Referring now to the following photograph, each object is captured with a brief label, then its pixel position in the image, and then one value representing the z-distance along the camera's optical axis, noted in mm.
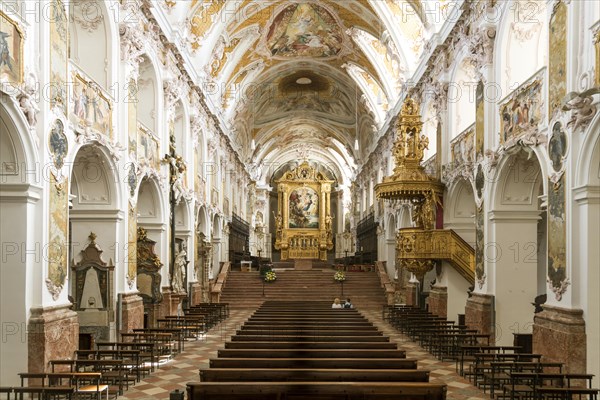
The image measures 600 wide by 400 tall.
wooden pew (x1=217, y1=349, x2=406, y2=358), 8828
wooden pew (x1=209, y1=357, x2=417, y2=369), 8016
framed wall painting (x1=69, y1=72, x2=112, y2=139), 11328
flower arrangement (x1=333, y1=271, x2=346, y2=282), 28531
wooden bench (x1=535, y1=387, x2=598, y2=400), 7390
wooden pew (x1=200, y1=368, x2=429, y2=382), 7297
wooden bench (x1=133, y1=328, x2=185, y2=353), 13118
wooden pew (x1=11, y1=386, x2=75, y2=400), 7090
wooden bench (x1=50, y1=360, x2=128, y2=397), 9117
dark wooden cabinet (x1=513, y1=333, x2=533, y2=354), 11891
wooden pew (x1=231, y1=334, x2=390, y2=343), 10391
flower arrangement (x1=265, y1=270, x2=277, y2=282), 29031
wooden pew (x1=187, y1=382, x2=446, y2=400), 6570
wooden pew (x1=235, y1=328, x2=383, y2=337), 11328
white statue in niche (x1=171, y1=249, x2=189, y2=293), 18266
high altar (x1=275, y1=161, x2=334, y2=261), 49750
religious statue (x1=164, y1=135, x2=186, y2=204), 17923
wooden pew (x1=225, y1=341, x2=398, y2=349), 9578
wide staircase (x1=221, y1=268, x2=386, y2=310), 26688
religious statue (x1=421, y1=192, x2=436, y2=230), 17875
